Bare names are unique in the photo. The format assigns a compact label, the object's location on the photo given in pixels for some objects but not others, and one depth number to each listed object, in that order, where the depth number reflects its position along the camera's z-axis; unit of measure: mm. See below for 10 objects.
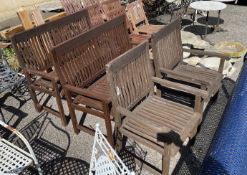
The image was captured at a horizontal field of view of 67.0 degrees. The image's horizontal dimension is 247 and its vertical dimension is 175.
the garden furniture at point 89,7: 3839
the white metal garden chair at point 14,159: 1747
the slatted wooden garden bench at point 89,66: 2250
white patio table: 4433
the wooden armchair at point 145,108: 1833
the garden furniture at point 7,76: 2704
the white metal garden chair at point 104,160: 1426
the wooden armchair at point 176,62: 2338
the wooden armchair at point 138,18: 3787
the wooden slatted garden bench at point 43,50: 2606
